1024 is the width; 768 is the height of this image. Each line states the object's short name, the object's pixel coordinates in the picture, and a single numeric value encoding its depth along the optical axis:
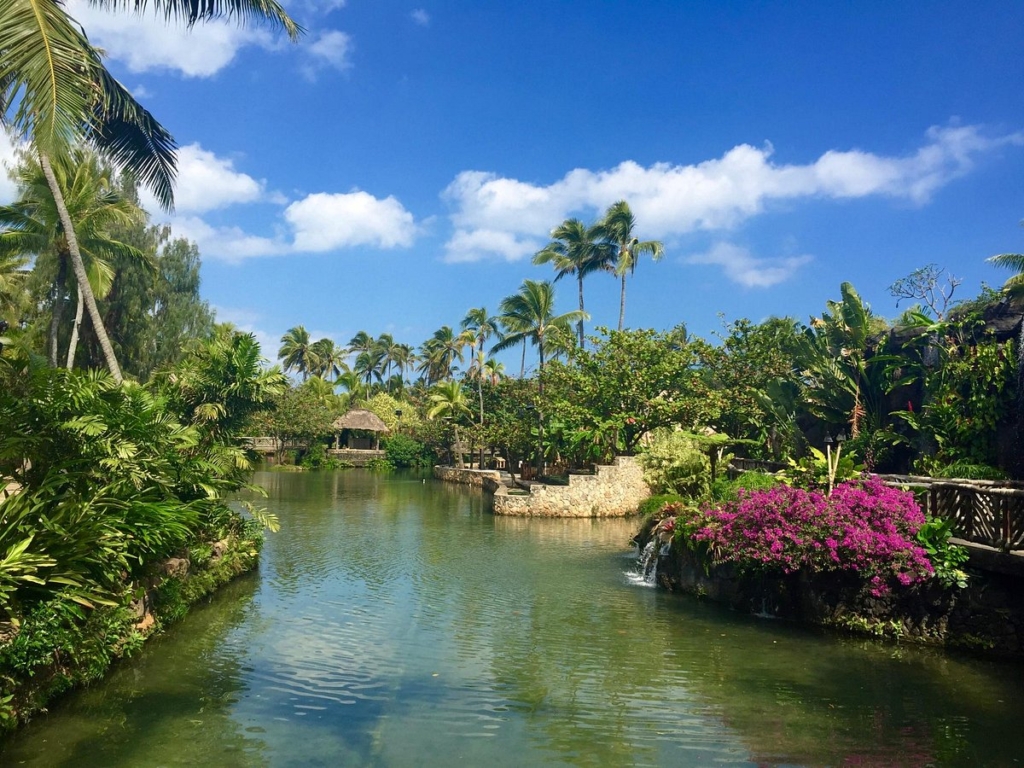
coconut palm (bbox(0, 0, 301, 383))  8.70
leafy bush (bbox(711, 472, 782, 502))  15.30
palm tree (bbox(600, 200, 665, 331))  42.56
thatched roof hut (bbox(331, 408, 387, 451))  63.12
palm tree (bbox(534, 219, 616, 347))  43.28
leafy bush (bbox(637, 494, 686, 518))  19.37
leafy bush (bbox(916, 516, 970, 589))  10.97
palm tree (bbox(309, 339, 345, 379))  87.38
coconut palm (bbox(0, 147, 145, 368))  22.70
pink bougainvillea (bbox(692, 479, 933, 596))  11.25
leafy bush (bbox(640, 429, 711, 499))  21.58
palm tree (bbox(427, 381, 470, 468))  49.47
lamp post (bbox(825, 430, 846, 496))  13.20
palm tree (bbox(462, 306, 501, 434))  59.59
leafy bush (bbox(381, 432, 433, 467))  61.25
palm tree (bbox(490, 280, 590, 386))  39.62
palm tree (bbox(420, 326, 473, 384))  70.44
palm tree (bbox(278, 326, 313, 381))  86.43
